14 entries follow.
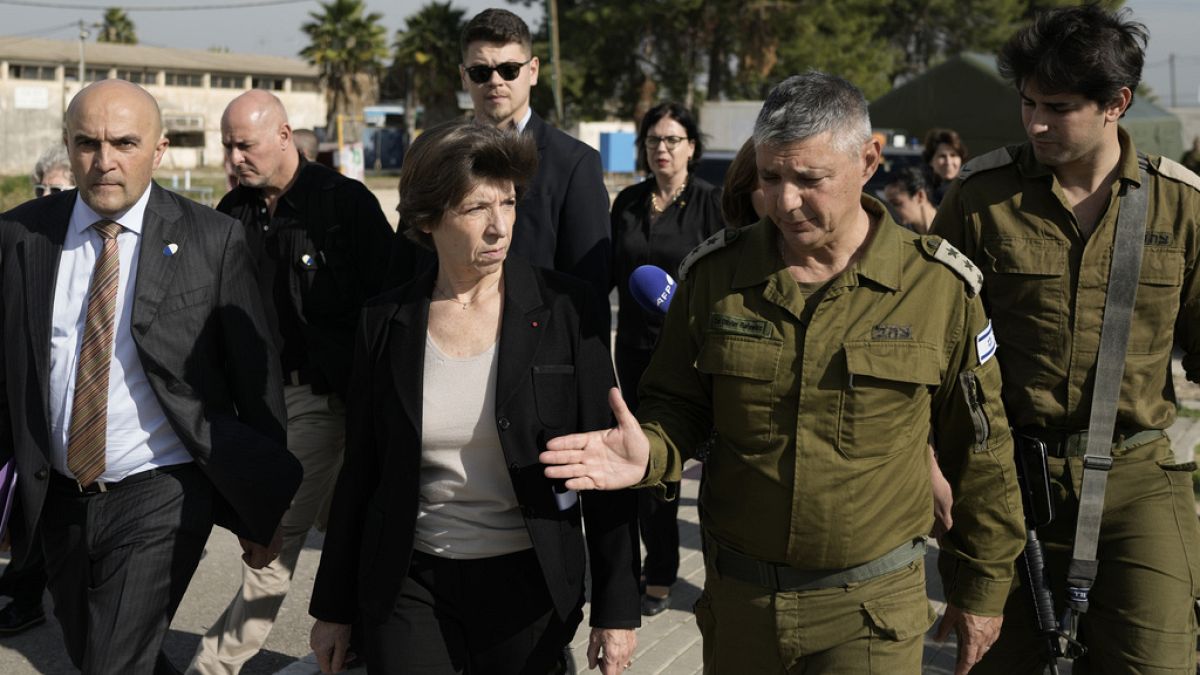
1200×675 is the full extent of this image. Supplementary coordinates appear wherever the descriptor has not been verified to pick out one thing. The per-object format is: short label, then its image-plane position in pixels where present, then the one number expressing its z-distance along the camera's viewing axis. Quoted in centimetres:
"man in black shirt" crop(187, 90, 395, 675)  472
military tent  1639
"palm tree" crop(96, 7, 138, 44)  9200
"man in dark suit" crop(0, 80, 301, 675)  349
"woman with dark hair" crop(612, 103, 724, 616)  570
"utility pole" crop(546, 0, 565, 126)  4219
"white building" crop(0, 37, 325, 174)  6347
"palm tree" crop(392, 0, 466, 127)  5988
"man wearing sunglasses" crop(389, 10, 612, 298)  436
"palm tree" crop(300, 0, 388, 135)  6156
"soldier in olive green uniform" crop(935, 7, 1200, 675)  337
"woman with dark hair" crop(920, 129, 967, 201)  882
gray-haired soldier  277
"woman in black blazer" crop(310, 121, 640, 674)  302
